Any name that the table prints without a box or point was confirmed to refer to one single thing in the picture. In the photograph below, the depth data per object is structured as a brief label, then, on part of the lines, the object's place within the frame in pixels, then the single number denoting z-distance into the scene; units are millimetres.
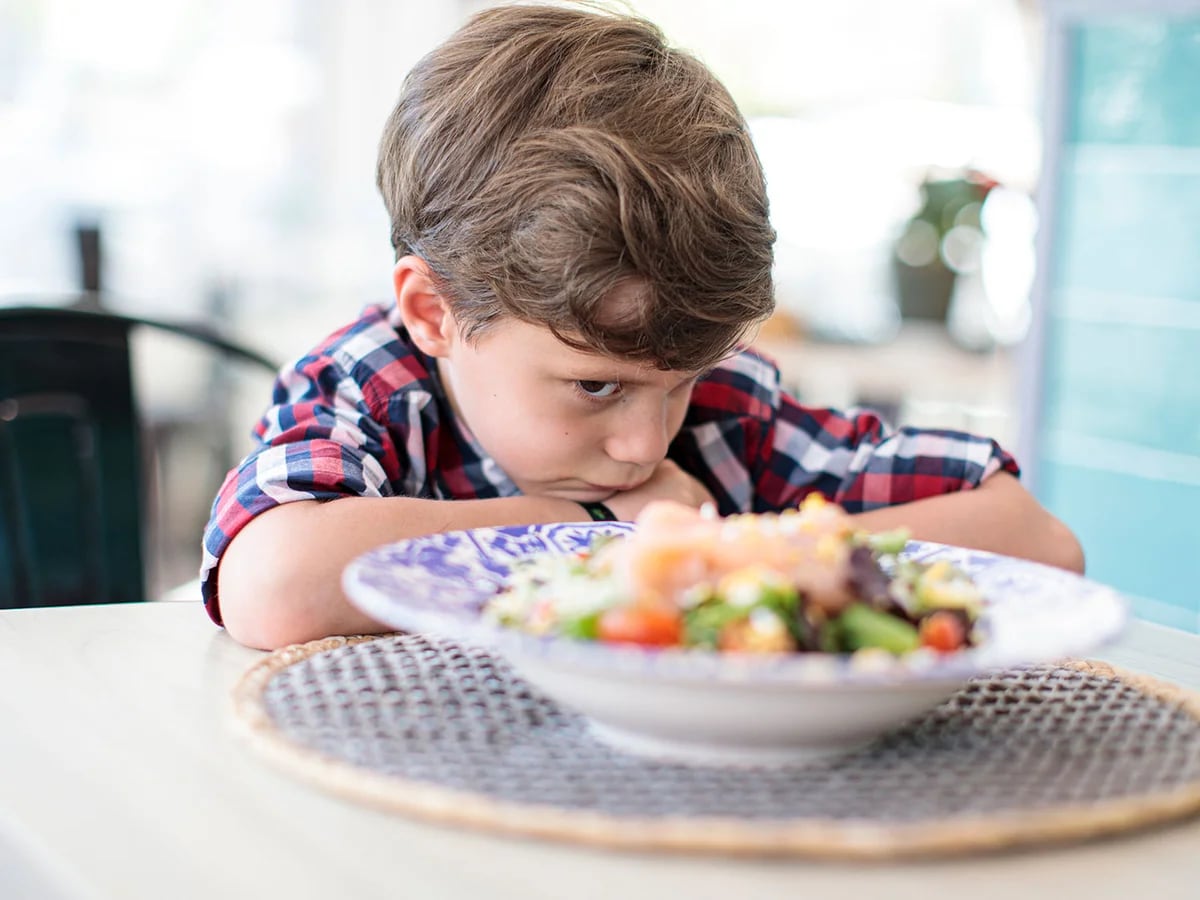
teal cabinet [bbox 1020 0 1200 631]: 2453
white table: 490
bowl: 513
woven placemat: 511
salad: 555
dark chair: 1325
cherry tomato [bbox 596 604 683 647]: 554
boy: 863
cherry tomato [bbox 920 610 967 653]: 573
